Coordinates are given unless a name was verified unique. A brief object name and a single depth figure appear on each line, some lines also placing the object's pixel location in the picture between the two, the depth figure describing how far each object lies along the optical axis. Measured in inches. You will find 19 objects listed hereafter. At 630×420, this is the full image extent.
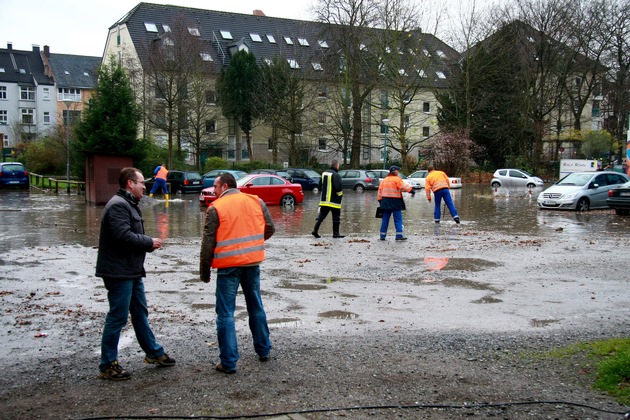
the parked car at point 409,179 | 1753.2
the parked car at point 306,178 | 1694.1
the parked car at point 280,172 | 1567.8
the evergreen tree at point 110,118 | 1347.2
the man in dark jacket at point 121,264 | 224.1
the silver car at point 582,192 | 973.2
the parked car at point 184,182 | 1571.1
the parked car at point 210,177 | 1479.5
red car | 1086.4
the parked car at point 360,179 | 1747.0
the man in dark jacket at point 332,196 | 641.0
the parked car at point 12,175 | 1640.0
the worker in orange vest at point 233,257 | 234.5
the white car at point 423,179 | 1784.1
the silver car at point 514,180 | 1807.3
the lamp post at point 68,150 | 1621.3
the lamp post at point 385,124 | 1871.6
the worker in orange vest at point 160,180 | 1204.5
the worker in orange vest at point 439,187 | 740.0
